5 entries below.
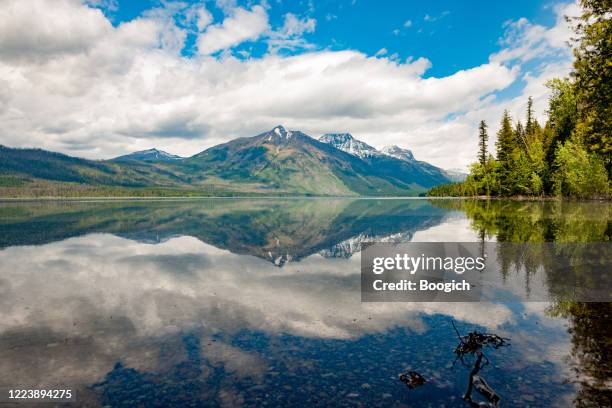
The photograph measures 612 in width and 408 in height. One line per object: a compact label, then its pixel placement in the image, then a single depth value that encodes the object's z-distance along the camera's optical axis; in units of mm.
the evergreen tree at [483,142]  134875
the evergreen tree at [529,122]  123181
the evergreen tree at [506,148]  114750
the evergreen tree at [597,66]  26109
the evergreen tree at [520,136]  117312
